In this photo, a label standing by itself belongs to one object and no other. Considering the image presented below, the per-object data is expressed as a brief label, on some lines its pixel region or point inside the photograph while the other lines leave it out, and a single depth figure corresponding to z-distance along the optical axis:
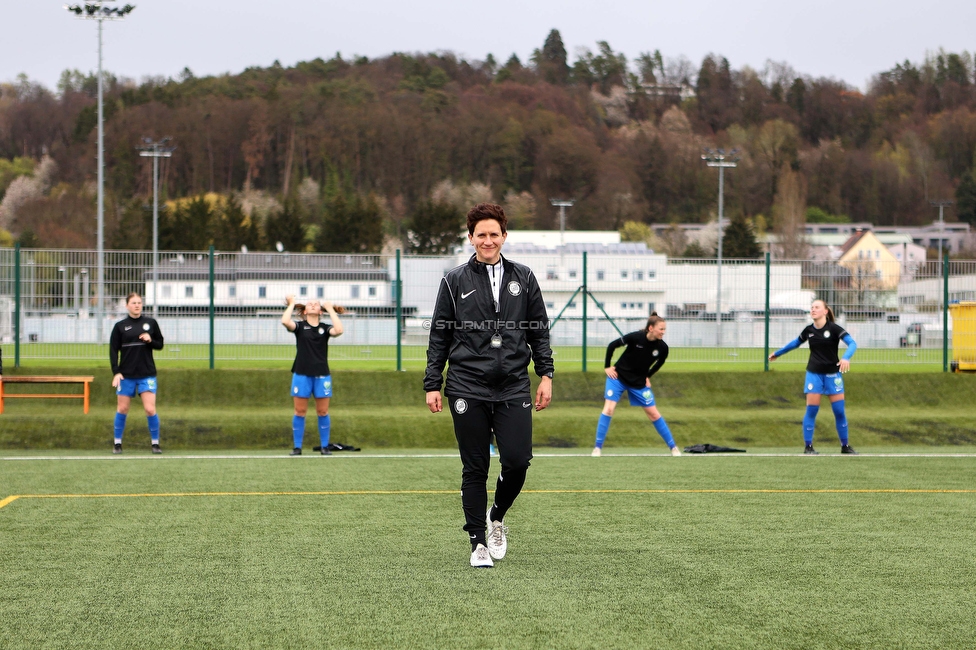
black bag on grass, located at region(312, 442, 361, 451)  13.23
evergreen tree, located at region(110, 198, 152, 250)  82.60
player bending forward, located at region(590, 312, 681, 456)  11.66
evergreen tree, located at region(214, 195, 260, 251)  93.06
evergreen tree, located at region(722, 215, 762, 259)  91.00
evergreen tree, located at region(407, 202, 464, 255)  93.69
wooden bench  14.94
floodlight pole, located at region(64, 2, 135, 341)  31.91
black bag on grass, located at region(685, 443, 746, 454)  12.90
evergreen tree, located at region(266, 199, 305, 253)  94.25
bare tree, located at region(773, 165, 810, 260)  102.44
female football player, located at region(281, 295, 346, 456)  12.27
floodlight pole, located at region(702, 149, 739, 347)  49.25
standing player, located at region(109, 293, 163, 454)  12.24
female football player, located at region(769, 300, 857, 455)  12.11
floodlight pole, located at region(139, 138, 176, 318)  18.45
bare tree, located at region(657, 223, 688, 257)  105.69
